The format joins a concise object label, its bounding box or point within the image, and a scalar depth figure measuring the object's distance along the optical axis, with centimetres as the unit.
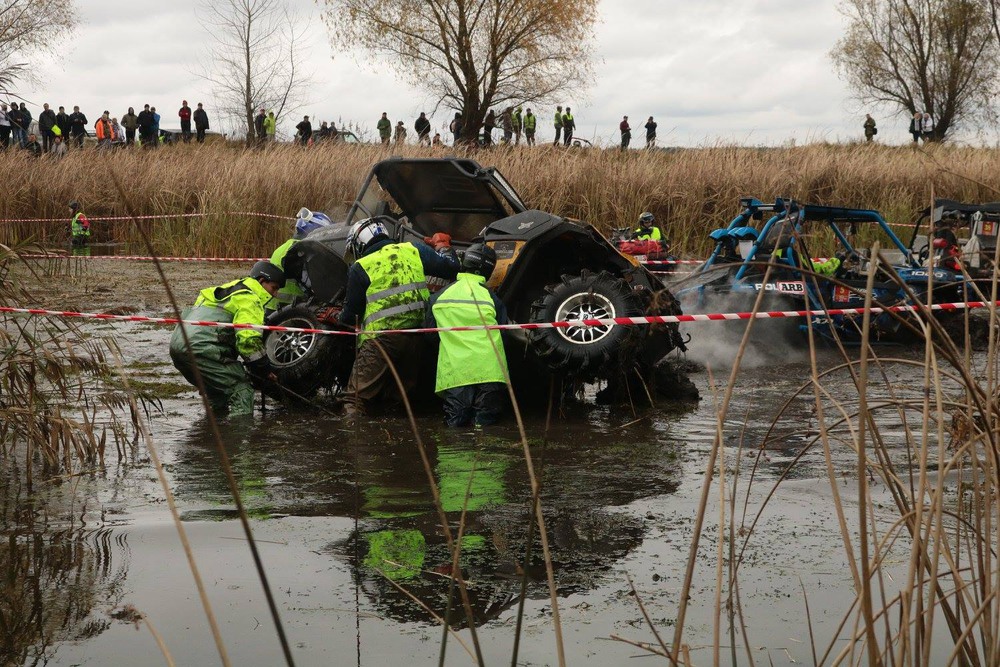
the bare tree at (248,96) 3928
